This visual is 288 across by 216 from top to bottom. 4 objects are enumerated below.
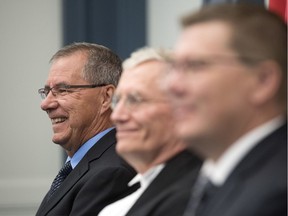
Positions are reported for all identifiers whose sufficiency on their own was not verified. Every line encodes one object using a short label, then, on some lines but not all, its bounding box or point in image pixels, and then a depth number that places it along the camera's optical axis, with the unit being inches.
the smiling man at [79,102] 257.4
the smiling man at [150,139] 181.4
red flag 232.0
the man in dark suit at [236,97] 132.9
